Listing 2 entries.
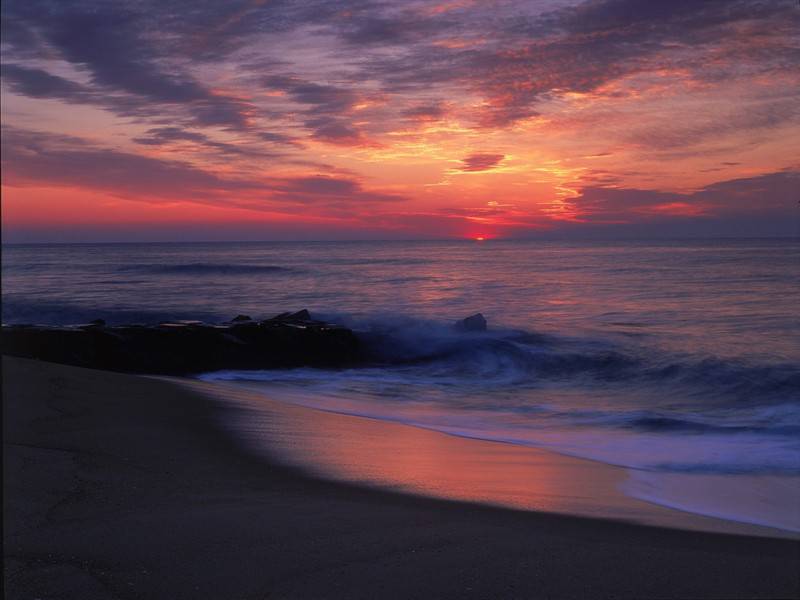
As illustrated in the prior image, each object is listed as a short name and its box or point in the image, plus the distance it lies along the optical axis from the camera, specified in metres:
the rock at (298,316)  18.20
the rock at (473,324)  17.88
